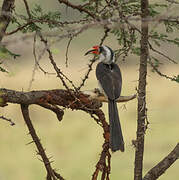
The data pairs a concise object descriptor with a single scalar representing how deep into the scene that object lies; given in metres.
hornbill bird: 10.06
